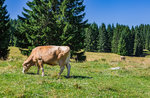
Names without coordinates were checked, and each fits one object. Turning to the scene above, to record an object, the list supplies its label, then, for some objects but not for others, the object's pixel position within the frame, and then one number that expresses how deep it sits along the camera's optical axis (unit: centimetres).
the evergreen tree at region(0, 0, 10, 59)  2606
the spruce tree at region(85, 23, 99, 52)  9306
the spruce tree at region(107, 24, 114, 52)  10336
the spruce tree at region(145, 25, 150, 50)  13005
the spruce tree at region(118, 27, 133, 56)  8856
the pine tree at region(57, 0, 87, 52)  2614
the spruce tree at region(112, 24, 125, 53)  9541
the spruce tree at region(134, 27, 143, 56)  9818
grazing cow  1009
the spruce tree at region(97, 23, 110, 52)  9388
